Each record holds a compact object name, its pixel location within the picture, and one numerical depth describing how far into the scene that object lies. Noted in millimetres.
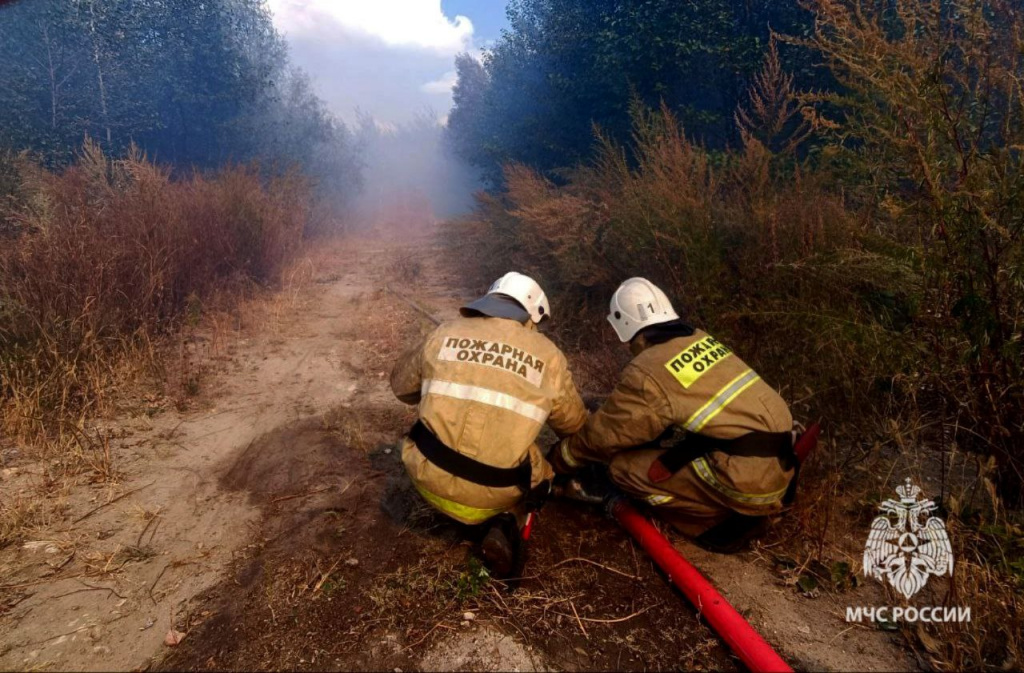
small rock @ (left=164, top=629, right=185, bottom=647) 2309
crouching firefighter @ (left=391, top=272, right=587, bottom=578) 2578
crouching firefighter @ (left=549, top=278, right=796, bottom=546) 2578
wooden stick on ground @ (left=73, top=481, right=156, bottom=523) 3249
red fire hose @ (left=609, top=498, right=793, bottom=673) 2068
